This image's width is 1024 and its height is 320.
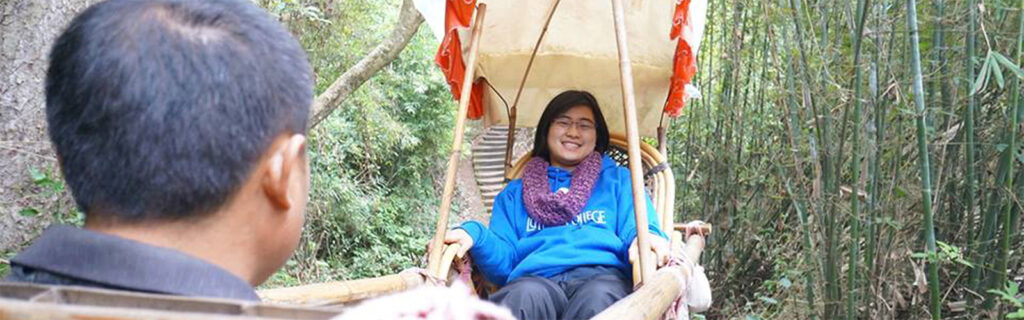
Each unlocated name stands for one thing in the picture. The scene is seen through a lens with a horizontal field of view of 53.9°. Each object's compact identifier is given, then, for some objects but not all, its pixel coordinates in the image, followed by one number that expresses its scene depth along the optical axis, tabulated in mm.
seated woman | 3027
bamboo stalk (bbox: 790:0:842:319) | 3906
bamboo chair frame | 3662
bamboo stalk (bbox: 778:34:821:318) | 4176
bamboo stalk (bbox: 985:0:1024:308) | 3170
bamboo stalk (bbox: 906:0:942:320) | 3123
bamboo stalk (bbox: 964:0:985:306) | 3203
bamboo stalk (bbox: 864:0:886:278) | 3557
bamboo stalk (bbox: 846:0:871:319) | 3365
